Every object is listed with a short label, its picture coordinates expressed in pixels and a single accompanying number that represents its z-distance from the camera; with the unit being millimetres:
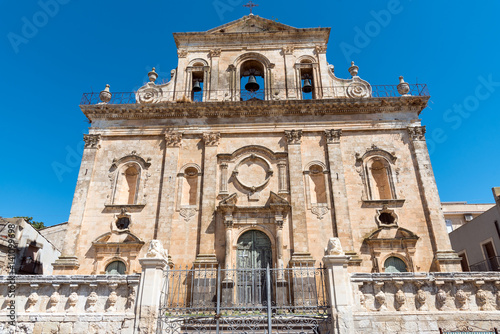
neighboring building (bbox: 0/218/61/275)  18266
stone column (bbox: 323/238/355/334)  7871
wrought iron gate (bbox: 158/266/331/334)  8352
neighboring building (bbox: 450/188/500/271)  19016
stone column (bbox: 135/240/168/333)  8078
